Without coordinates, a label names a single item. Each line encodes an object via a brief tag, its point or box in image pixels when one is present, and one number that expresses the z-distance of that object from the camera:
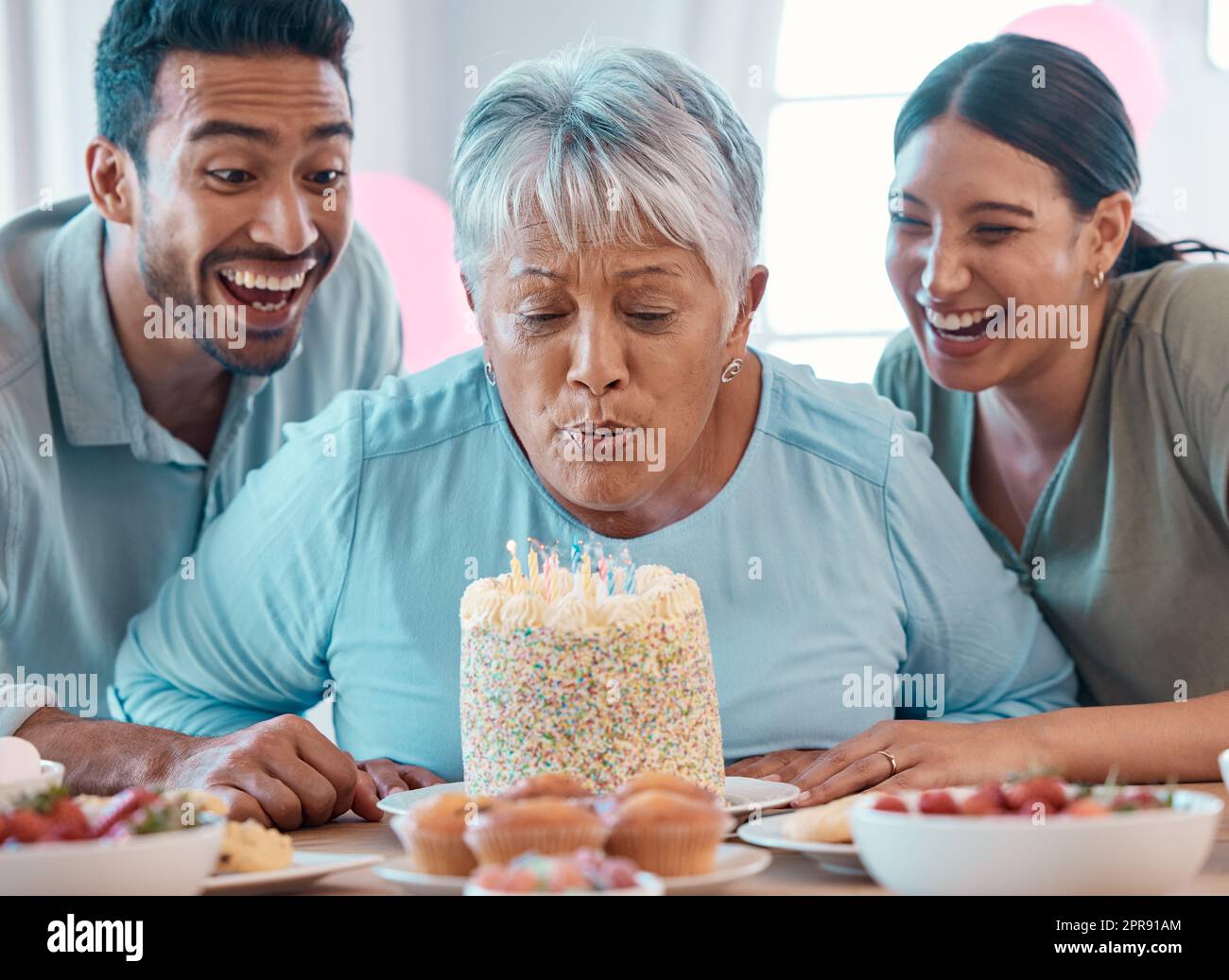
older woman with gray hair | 1.39
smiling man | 1.89
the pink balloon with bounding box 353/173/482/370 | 2.86
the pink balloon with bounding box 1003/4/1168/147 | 2.35
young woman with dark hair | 1.80
